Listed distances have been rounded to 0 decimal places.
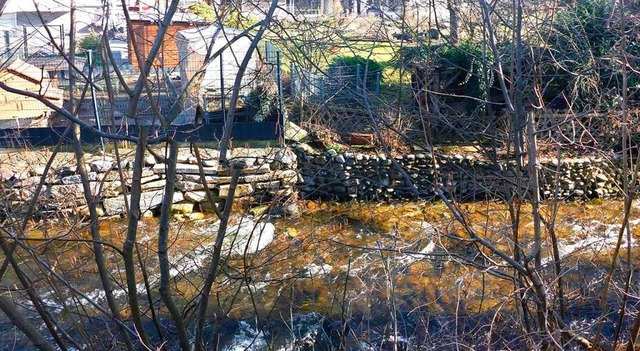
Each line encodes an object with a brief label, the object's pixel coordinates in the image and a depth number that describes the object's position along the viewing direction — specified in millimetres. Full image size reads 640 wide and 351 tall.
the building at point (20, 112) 10102
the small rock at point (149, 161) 9458
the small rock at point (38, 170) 8352
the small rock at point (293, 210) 8742
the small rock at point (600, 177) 9580
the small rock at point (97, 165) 8445
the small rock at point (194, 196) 9516
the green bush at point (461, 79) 9727
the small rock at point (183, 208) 9422
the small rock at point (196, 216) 9289
